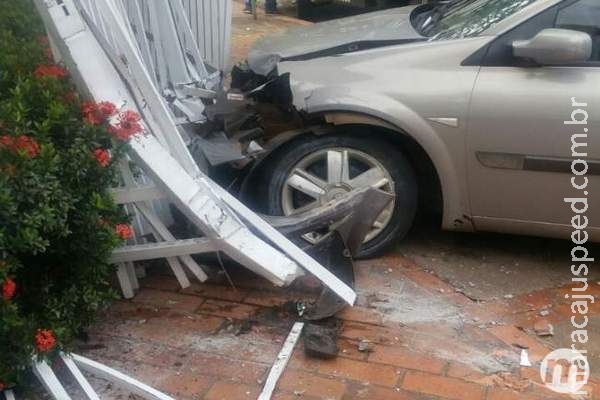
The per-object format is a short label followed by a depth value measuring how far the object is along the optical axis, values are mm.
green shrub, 2600
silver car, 3783
